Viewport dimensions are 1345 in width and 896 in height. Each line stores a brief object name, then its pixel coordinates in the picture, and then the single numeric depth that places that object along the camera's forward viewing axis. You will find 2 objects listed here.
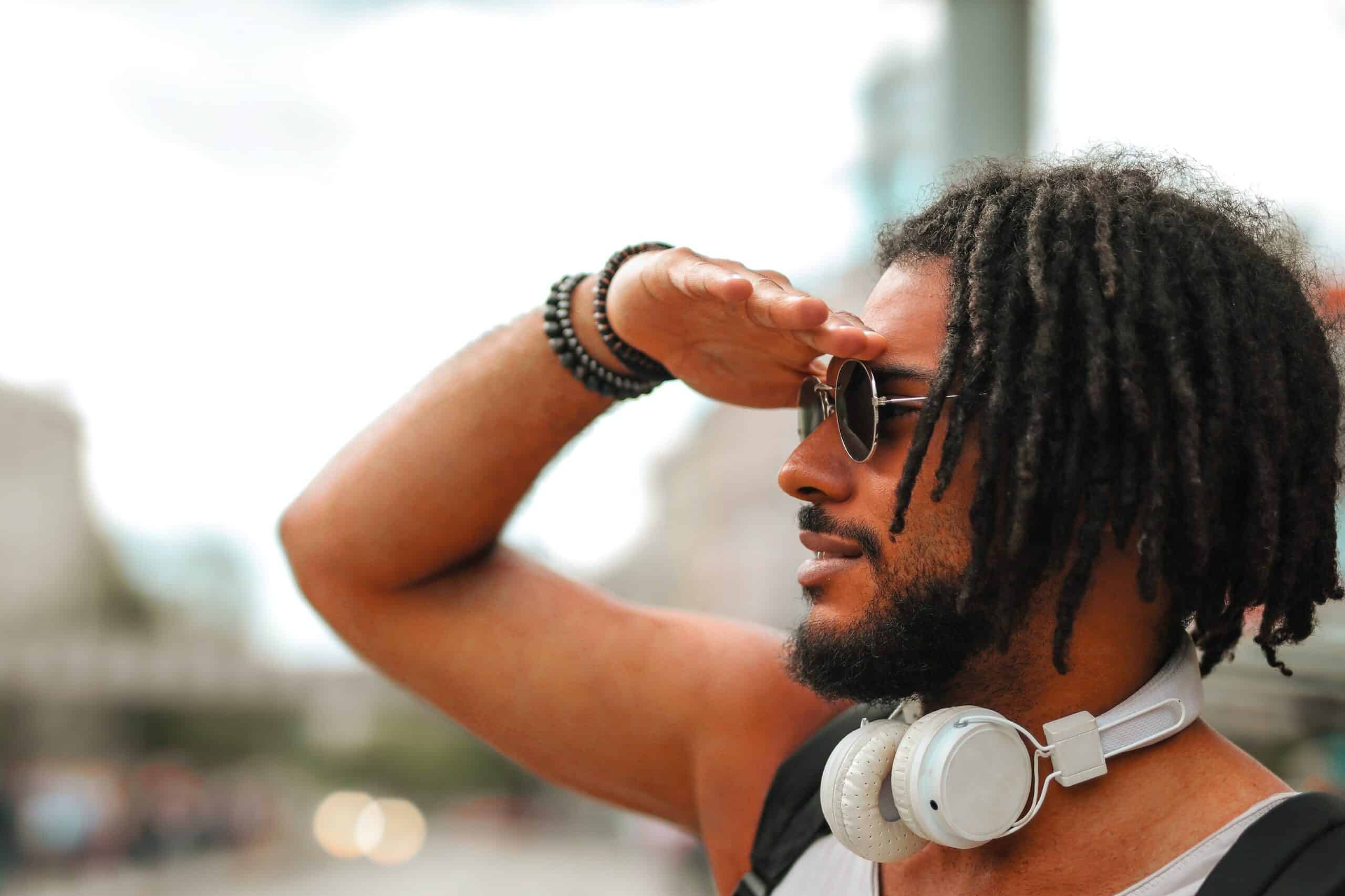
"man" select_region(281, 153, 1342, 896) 1.83
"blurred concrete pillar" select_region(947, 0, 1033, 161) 2.83
